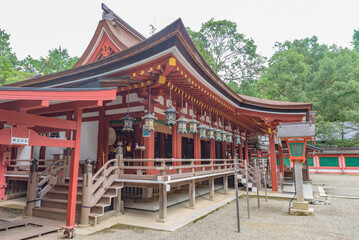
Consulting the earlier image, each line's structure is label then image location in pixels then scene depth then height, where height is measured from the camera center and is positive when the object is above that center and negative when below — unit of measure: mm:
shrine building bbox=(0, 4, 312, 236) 5496 +1285
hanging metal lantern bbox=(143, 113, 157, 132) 7461 +1048
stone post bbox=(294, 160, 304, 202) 8953 -1097
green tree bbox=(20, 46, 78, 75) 37688 +16750
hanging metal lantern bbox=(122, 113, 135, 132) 7957 +1099
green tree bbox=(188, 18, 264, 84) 32156 +15296
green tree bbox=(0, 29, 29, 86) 22469 +8683
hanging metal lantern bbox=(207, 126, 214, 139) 11025 +1022
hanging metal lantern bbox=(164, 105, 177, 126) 7688 +1306
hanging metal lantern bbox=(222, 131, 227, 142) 12549 +1001
